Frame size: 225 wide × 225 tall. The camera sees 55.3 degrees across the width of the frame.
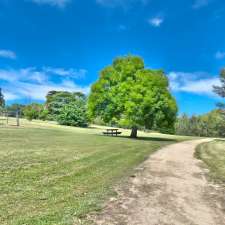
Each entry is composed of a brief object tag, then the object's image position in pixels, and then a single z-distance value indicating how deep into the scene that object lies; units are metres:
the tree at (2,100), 72.68
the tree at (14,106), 79.53
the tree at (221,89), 36.34
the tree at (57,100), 66.16
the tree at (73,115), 50.38
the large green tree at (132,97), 24.10
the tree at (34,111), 54.47
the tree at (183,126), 76.53
